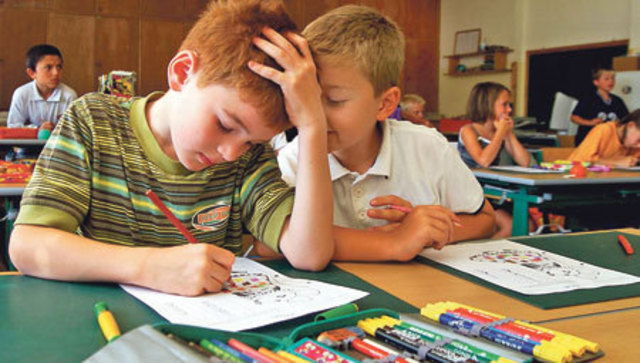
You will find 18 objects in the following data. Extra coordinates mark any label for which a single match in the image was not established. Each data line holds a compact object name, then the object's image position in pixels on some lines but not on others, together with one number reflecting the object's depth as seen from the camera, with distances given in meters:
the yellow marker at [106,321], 0.65
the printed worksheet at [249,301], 0.72
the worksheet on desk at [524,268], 0.95
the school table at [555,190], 2.93
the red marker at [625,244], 1.22
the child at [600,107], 6.05
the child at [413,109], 6.64
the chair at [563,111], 6.86
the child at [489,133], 3.83
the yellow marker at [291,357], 0.56
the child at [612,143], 3.89
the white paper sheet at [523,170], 3.25
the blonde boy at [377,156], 1.13
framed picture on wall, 8.13
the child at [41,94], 5.10
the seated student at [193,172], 0.87
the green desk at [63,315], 0.62
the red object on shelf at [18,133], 4.12
